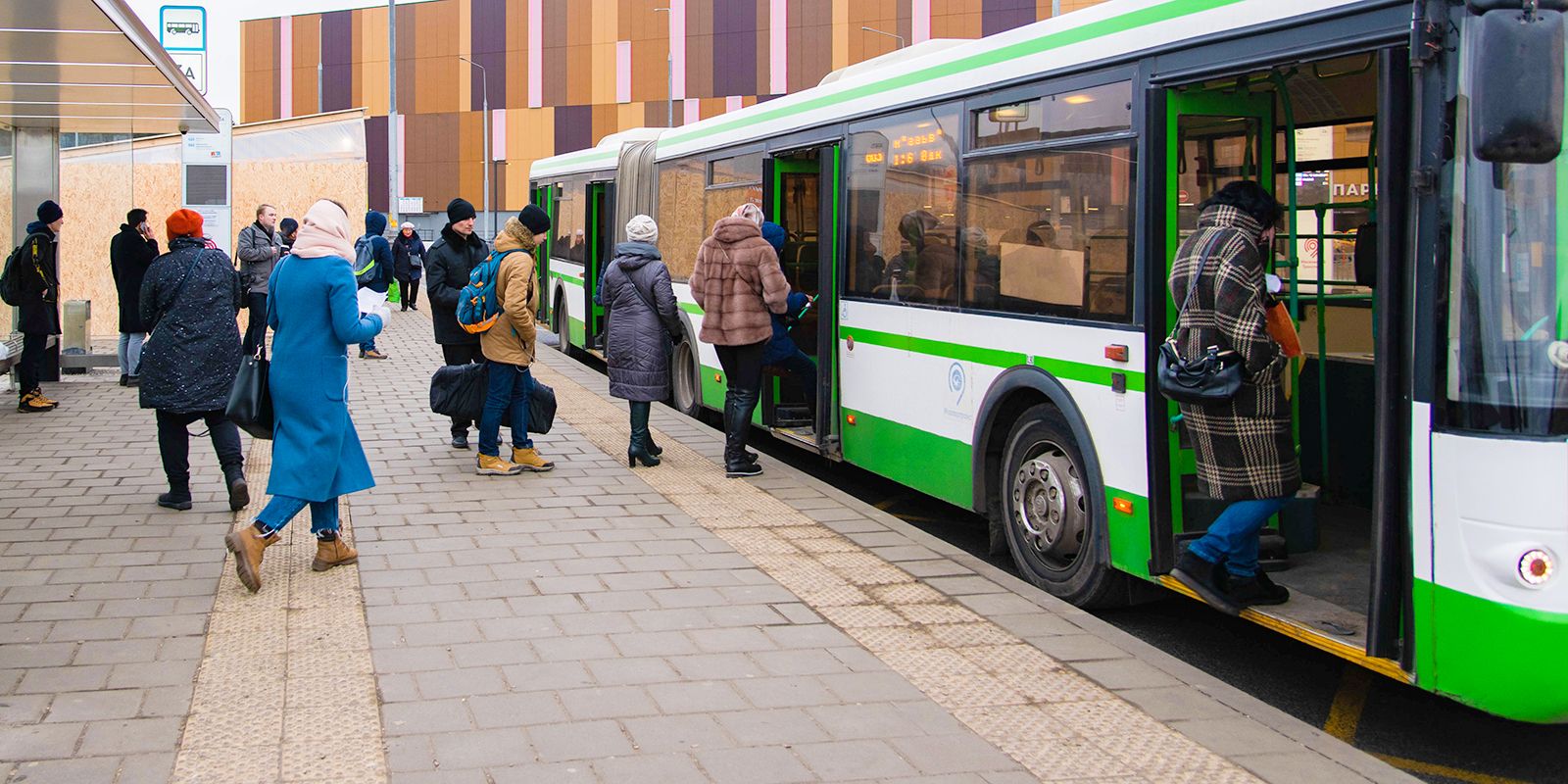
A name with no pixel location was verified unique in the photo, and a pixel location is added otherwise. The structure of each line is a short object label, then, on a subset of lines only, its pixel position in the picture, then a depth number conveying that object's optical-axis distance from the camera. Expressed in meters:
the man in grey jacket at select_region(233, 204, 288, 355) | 14.42
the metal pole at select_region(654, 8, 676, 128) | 51.66
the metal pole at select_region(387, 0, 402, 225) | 32.03
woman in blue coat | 6.55
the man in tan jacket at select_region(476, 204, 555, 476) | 9.27
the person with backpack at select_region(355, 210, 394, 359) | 14.64
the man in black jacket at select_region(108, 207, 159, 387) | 12.66
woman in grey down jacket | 9.98
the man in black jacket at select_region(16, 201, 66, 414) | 12.44
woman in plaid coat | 5.54
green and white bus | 4.40
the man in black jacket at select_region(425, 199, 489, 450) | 10.45
